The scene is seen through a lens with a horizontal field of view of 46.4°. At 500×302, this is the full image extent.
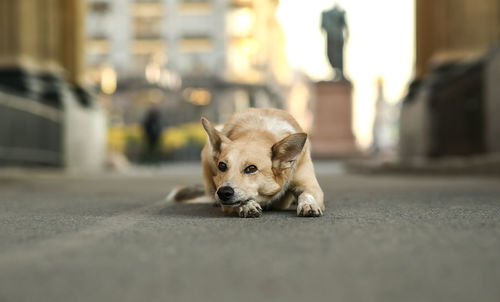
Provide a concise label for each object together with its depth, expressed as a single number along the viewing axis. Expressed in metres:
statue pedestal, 28.00
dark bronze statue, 29.78
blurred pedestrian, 21.66
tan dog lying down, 3.86
